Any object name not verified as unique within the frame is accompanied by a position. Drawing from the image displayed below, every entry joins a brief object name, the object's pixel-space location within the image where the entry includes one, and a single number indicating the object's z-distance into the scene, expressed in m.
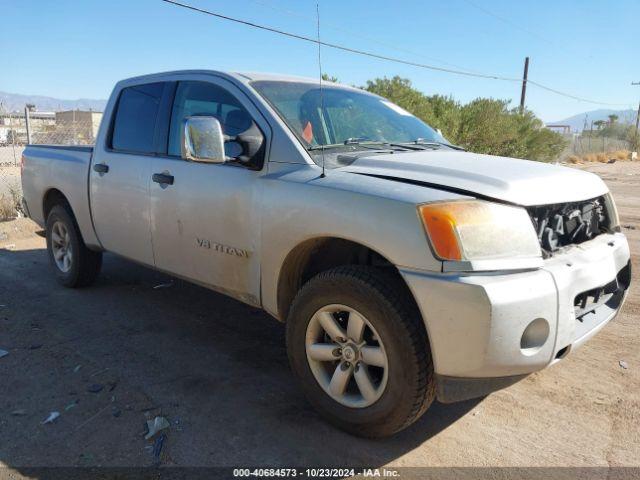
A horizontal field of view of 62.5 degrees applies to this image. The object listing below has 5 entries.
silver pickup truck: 2.29
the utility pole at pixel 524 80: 33.34
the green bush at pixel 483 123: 17.41
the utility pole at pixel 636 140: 46.97
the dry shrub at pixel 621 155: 40.75
